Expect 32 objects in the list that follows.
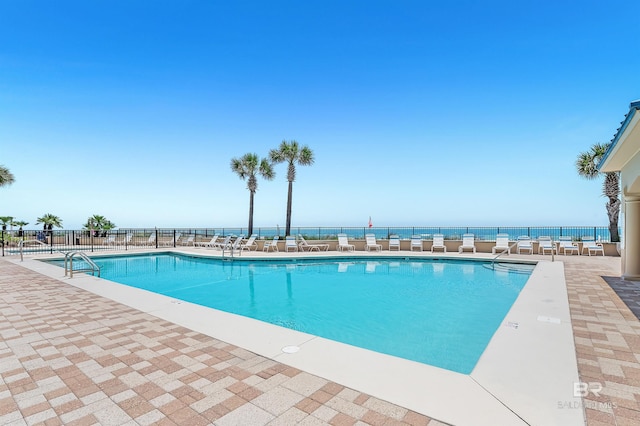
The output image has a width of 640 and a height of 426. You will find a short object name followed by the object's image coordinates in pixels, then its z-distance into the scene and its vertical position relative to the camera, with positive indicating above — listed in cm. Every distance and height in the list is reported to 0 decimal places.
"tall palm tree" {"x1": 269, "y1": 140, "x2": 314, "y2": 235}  2050 +424
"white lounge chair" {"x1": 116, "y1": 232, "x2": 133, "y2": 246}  1827 -100
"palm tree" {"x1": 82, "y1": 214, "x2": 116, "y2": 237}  2248 -5
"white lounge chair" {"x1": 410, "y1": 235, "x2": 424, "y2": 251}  1504 -100
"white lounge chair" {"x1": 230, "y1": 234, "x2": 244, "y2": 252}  1442 -96
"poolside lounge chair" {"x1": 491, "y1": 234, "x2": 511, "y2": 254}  1386 -96
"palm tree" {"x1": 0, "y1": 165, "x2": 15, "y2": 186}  1848 +268
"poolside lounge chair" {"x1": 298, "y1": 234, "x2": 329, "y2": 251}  1608 -122
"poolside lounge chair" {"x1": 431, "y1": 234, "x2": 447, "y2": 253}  1498 -99
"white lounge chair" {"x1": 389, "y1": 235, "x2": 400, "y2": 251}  1570 -101
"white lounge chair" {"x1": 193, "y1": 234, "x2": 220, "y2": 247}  1742 -115
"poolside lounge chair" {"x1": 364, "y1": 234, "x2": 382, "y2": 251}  1581 -107
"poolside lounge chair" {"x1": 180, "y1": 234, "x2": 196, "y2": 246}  1872 -111
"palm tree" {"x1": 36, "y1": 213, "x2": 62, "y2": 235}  2119 +9
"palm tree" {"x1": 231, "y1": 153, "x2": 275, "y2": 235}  2258 +364
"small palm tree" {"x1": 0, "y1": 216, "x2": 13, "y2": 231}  1814 +9
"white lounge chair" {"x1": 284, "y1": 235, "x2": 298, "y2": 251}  1578 -113
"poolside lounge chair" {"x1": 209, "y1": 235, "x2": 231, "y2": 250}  1630 -114
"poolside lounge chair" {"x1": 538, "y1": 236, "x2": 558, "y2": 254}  1356 -101
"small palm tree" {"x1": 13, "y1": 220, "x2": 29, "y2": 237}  1881 -3
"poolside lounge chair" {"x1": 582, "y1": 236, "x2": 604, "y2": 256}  1282 -102
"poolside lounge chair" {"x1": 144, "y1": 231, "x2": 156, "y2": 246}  1862 -105
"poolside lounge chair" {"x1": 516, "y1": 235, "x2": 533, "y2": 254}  1364 -98
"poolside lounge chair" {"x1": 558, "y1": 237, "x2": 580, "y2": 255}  1348 -106
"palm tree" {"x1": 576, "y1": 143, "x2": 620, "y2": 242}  1536 +207
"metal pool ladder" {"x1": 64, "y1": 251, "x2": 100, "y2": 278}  766 -118
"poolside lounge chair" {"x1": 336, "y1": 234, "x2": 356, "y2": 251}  1584 -111
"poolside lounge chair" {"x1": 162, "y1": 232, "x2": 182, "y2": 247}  1916 -115
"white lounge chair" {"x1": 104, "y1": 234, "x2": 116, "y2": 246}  1849 -104
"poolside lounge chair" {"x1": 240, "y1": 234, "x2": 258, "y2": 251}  1620 -115
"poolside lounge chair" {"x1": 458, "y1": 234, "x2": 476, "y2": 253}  1444 -97
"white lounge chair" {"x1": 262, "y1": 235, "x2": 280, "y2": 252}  1593 -117
